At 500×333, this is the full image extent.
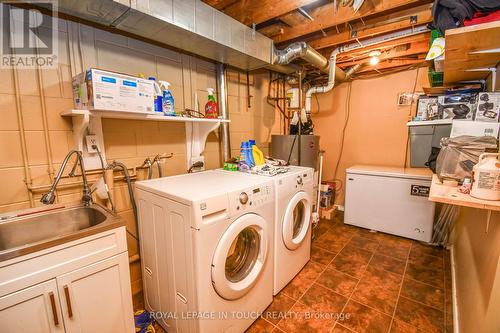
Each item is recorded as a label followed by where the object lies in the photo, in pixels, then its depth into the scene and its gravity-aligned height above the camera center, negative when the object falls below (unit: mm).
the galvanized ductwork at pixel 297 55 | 2104 +839
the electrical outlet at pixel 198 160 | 2064 -184
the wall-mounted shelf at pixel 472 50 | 928 +456
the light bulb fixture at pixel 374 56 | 2406 +928
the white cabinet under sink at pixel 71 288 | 853 -638
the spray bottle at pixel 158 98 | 1516 +294
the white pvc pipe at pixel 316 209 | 2514 -859
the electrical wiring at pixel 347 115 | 3385 +368
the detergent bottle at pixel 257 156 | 1935 -142
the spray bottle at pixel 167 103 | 1603 +277
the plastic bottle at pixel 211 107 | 1978 +298
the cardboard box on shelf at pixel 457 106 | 2178 +326
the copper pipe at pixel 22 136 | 1209 +37
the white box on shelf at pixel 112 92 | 1173 +284
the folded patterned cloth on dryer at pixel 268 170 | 1689 -242
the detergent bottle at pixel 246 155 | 1891 -130
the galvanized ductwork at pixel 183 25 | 1223 +738
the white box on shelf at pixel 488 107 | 1508 +210
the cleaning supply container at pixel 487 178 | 927 -177
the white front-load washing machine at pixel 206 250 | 1121 -639
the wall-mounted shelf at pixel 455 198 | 887 -272
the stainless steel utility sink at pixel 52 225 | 993 -431
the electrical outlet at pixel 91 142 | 1446 -2
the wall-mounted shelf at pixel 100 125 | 1279 +118
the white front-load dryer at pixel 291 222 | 1622 -678
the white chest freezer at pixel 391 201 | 2457 -750
